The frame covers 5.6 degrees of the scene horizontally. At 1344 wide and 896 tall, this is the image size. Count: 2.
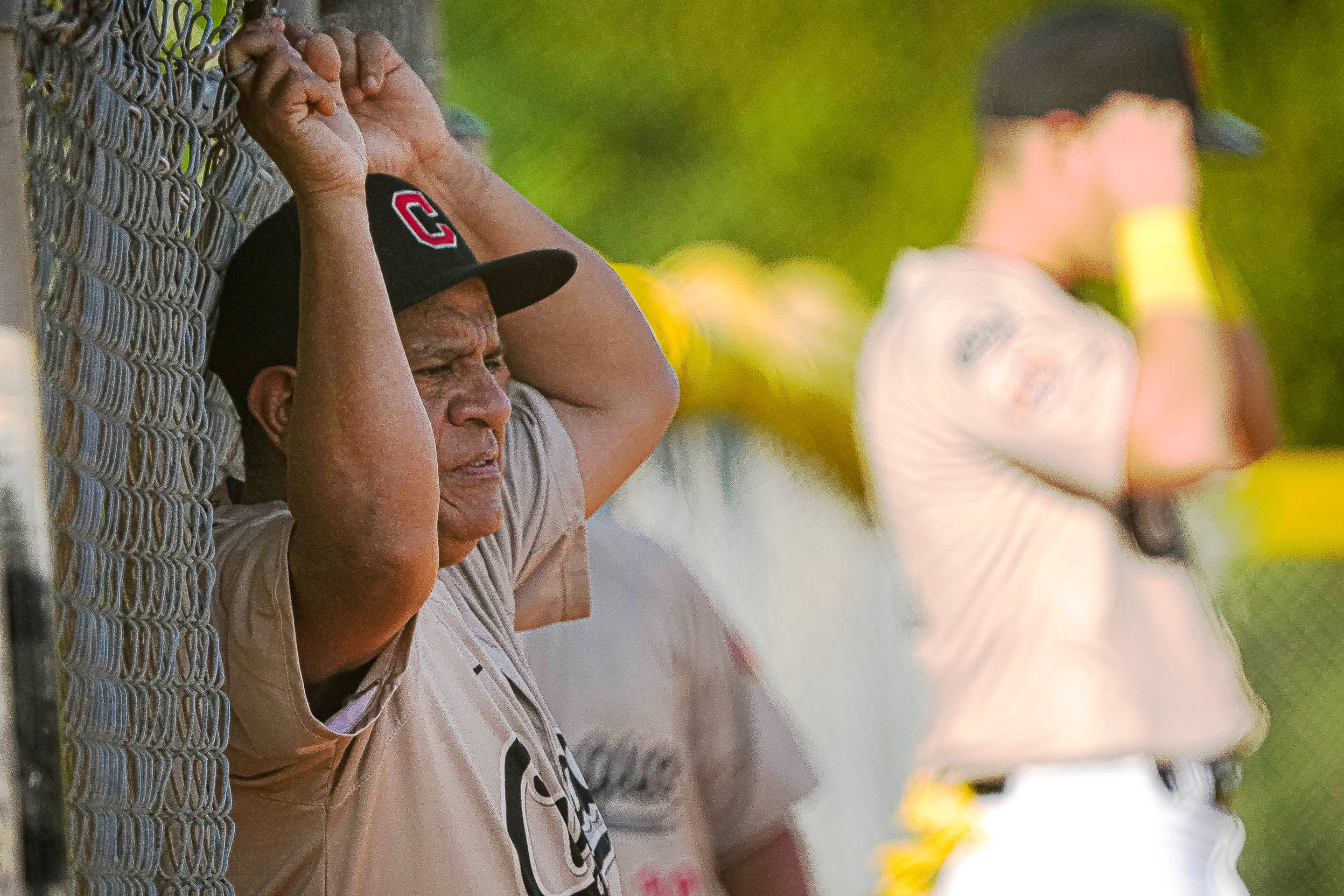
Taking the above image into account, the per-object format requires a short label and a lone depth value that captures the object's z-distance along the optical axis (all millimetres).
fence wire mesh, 10505
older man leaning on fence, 10682
